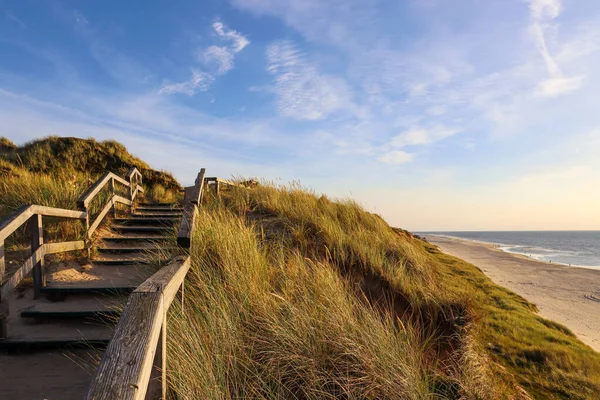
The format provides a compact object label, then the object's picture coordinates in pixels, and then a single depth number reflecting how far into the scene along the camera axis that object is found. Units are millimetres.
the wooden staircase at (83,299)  3879
